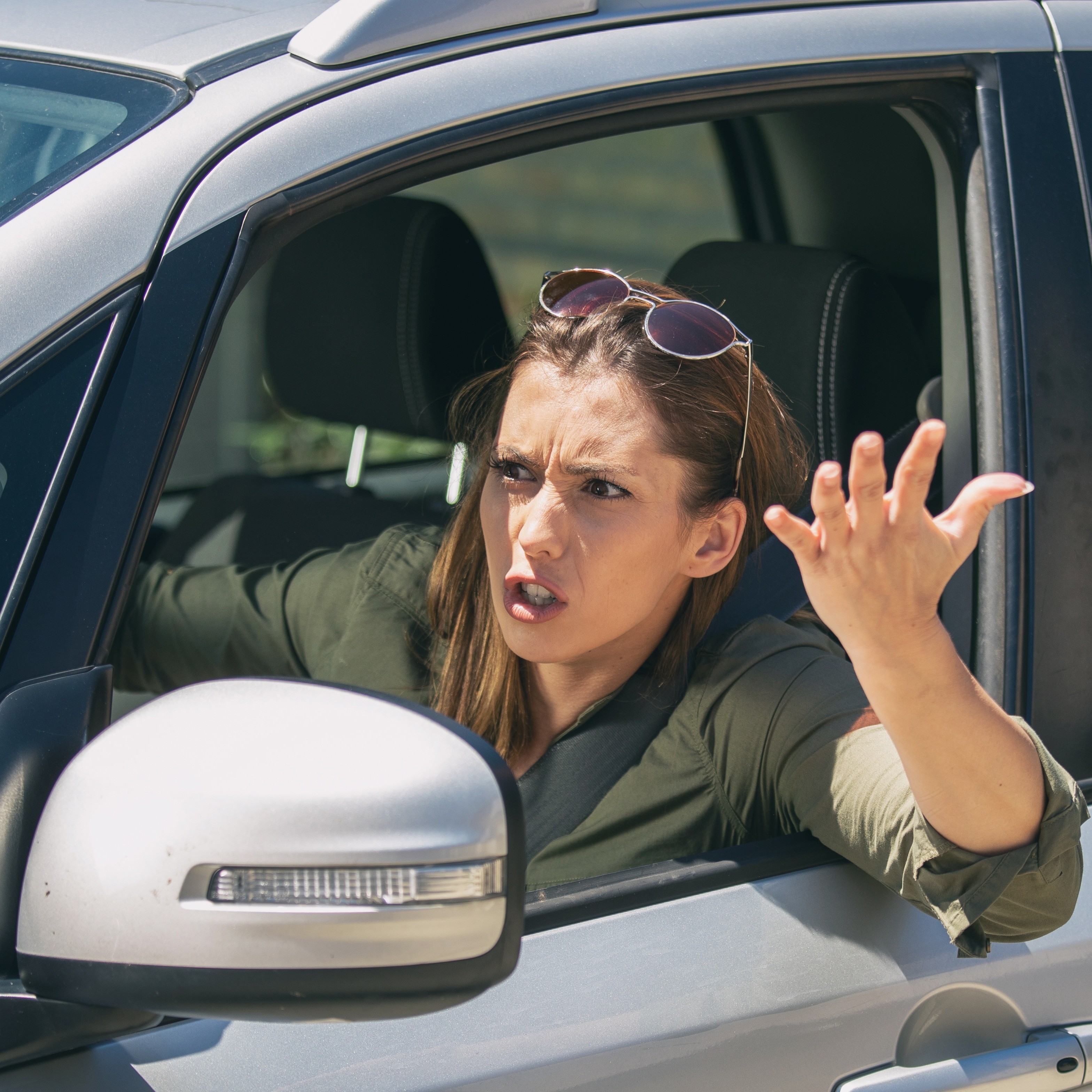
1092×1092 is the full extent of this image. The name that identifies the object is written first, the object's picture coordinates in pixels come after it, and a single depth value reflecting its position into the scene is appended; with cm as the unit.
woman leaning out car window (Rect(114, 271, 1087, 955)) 203
